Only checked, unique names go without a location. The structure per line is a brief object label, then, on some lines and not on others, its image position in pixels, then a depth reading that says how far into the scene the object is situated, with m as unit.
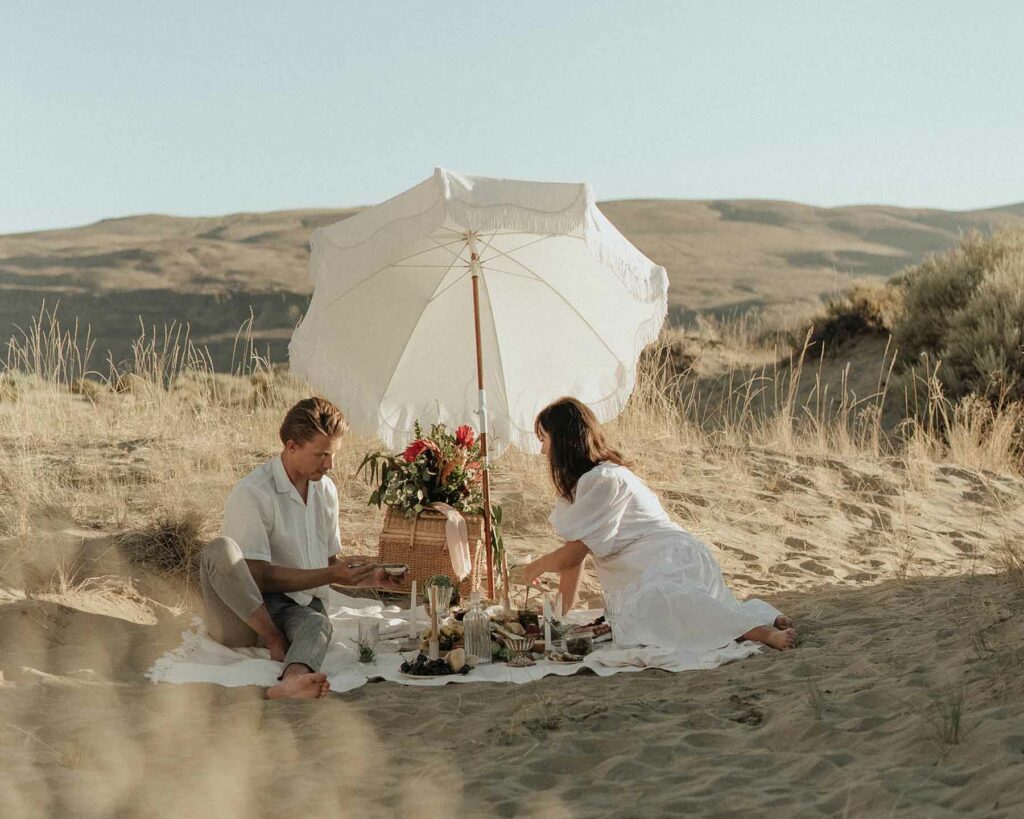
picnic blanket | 4.82
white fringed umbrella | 5.94
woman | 5.13
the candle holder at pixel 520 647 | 5.11
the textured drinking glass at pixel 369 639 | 5.14
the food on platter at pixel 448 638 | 5.16
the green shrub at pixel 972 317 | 12.66
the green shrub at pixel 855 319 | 16.31
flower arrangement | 6.17
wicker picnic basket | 6.16
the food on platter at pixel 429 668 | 4.92
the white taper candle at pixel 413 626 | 5.35
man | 4.90
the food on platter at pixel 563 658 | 5.08
